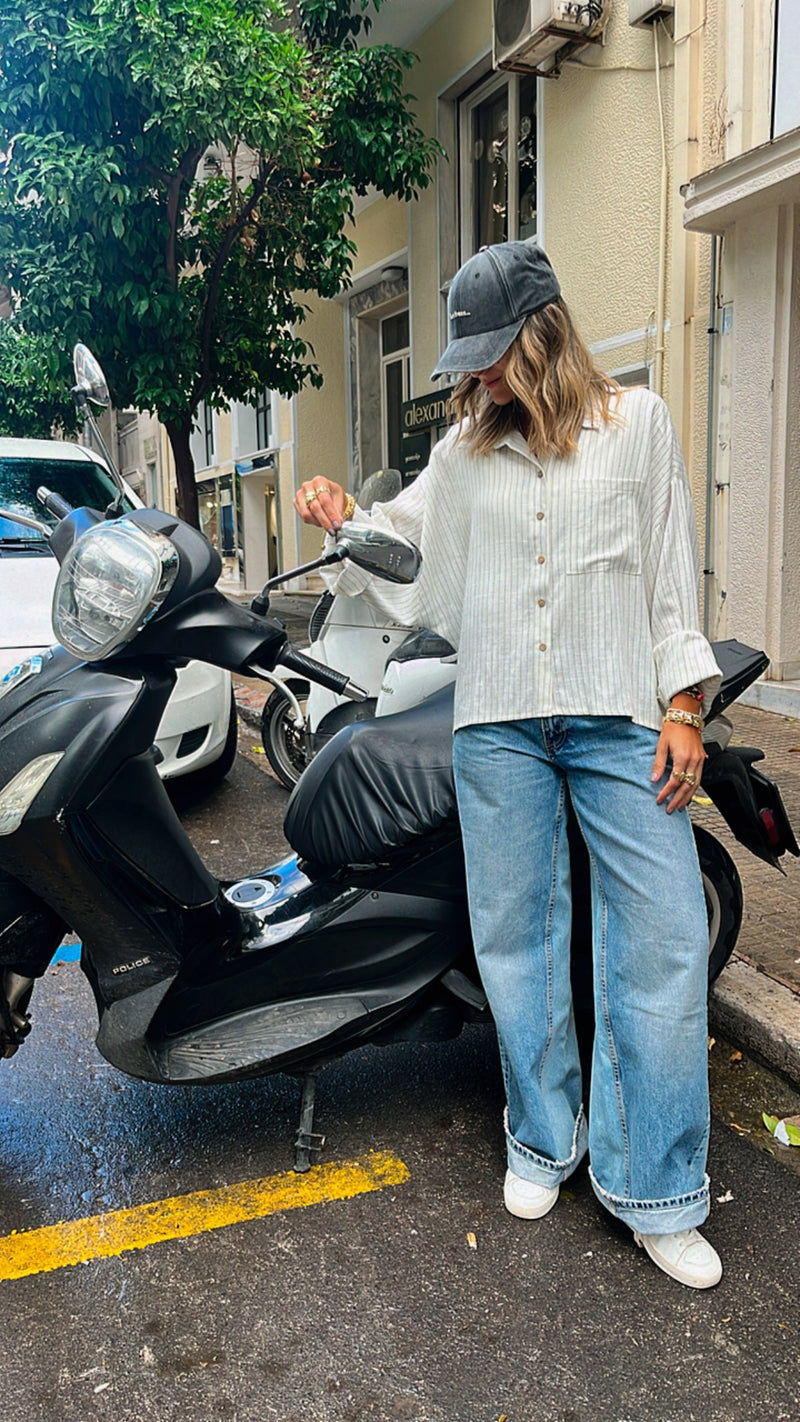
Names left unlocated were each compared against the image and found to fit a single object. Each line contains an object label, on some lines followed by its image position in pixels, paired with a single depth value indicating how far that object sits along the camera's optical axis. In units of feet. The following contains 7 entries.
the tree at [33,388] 30.32
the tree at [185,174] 25.22
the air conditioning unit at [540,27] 25.62
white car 14.96
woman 6.46
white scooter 12.60
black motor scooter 6.84
